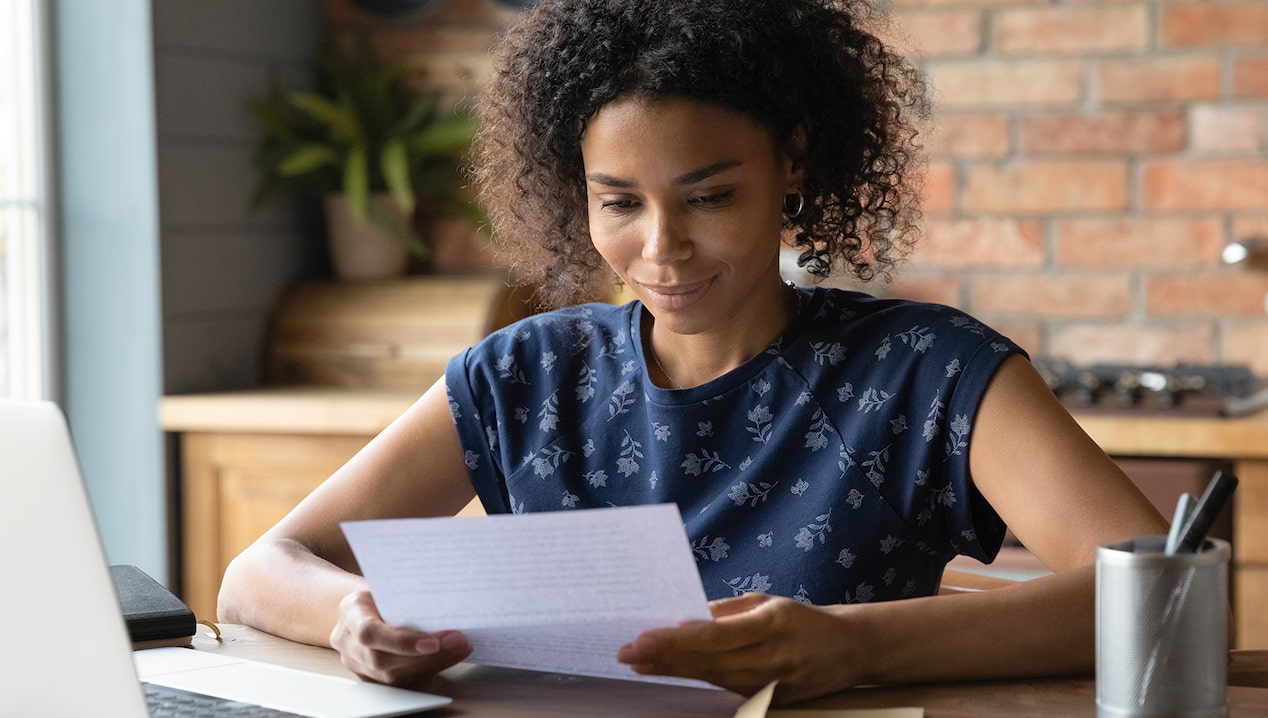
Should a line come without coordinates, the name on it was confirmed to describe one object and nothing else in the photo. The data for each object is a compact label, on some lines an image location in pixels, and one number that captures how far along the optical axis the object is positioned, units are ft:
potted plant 9.80
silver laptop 3.04
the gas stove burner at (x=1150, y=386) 7.85
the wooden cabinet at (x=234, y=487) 8.97
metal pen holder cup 3.01
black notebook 4.21
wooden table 3.49
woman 4.55
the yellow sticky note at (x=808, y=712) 3.37
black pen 3.05
